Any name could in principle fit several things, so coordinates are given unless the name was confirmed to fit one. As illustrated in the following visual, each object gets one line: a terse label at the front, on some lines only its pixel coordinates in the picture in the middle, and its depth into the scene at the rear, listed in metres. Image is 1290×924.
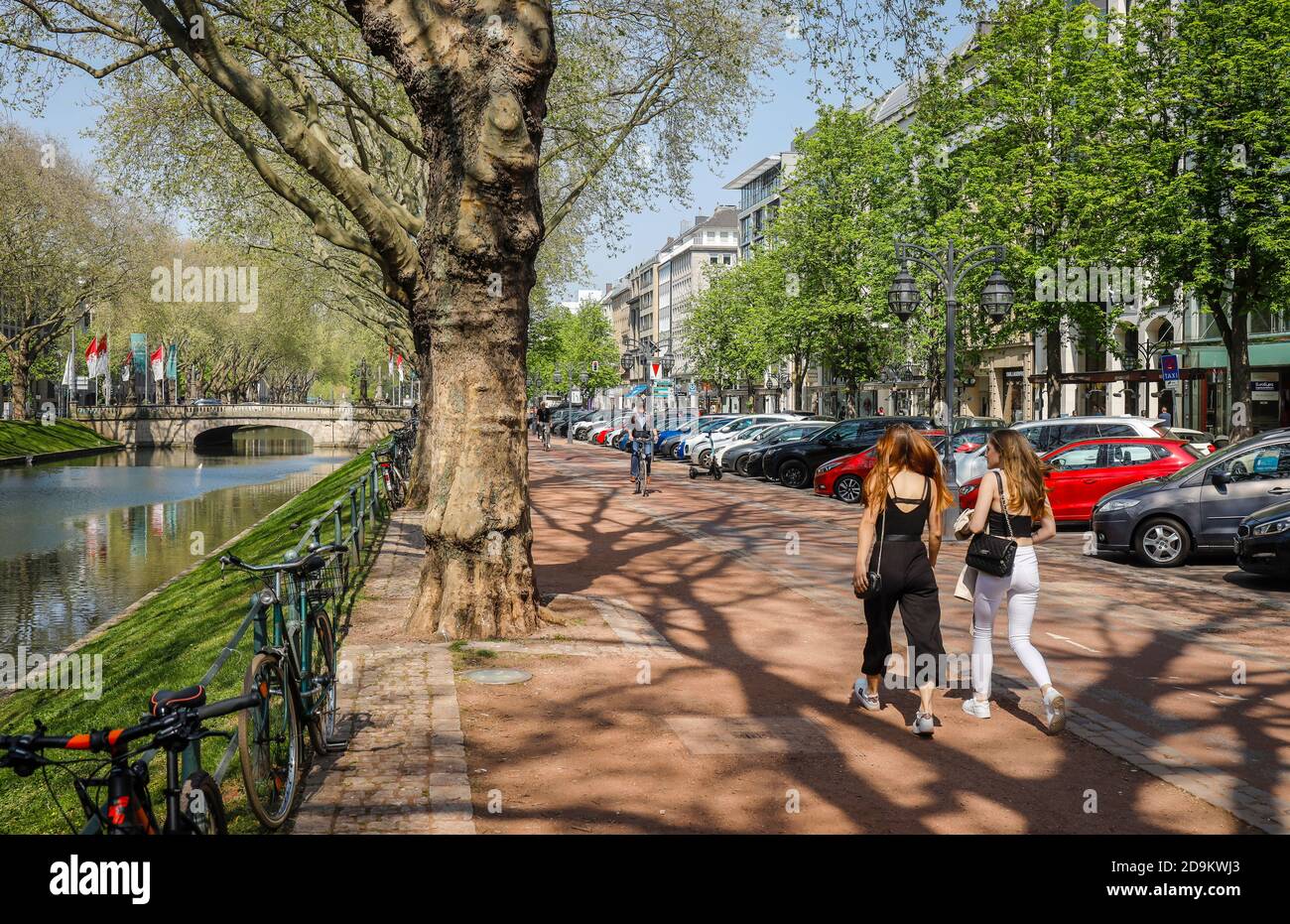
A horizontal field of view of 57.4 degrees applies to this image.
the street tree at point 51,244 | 46.75
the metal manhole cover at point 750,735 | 6.62
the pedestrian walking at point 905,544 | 7.18
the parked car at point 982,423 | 25.78
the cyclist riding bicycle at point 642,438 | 25.12
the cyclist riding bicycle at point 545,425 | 51.59
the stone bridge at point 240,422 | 74.44
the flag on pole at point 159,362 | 66.62
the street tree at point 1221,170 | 27.83
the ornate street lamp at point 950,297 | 23.55
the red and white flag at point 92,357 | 64.44
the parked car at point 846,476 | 24.69
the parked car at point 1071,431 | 20.02
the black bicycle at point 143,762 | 3.25
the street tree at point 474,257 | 8.91
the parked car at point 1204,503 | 14.70
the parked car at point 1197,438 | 20.99
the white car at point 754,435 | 33.72
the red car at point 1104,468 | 18.64
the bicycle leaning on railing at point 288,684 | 5.19
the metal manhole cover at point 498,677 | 8.05
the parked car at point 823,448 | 28.56
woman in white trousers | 7.23
